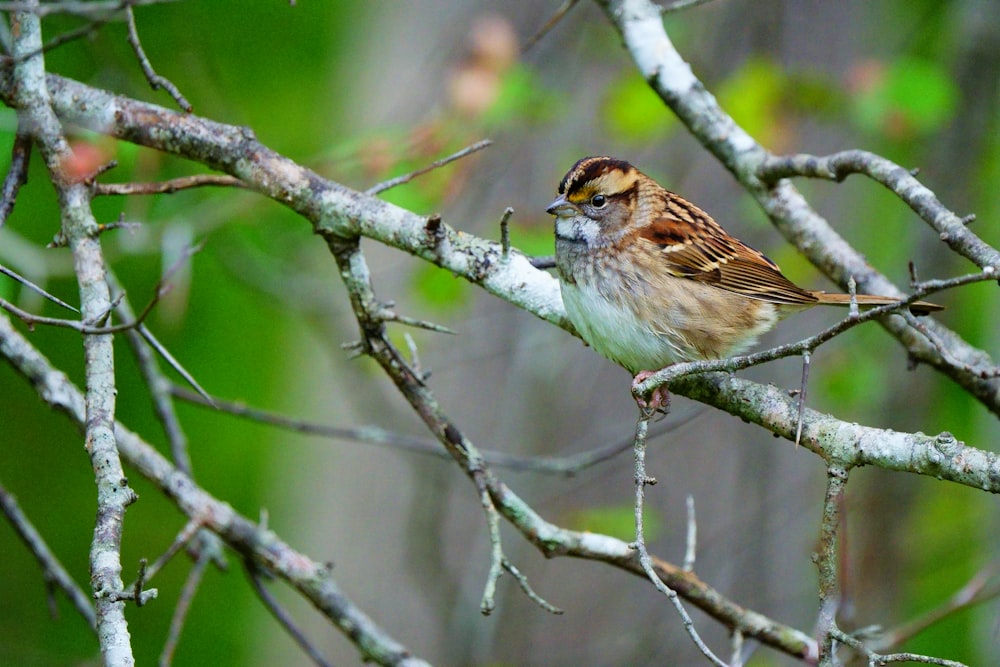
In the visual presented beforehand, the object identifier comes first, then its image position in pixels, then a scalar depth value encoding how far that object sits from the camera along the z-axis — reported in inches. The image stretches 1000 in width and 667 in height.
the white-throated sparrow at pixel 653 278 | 249.8
